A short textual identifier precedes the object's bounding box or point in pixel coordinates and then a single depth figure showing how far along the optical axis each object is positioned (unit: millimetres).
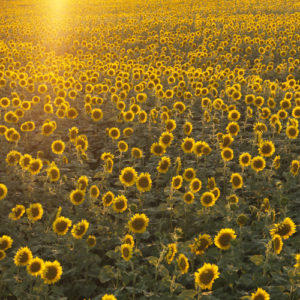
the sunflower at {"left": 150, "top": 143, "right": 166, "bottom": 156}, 5419
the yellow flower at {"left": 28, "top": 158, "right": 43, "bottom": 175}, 5026
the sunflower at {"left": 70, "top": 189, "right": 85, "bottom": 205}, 4414
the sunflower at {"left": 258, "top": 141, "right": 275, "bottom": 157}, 5273
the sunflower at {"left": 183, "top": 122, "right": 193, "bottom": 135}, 6144
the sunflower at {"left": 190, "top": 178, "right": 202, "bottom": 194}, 4531
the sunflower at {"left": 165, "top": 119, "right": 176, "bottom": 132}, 6305
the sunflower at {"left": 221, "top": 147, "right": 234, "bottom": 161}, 5277
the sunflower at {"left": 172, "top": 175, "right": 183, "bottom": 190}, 4551
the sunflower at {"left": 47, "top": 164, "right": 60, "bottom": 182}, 4863
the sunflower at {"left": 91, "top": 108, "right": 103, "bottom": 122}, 7180
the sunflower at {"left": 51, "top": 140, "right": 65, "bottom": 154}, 5816
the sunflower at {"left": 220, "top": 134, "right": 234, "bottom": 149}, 5539
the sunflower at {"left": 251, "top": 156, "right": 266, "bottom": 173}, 4980
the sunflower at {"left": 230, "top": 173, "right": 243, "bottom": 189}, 4664
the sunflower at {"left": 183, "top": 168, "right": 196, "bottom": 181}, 4749
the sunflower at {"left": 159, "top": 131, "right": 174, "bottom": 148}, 5786
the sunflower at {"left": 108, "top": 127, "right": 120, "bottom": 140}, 6238
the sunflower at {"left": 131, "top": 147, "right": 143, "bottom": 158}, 5604
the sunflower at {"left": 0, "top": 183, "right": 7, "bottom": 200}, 4449
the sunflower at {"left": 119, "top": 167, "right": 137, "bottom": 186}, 4801
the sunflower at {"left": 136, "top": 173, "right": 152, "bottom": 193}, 4625
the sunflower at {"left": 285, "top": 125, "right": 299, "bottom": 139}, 5727
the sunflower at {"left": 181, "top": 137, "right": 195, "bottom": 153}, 5549
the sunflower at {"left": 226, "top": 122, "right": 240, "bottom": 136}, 6078
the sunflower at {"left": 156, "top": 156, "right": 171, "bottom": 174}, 4969
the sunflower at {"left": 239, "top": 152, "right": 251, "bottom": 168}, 5137
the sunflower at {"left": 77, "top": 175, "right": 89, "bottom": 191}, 4591
